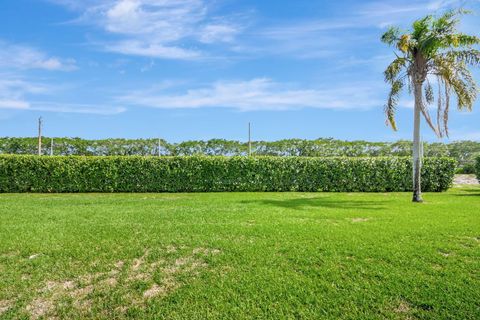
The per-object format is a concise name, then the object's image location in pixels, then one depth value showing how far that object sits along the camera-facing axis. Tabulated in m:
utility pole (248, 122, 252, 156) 26.99
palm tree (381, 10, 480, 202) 13.61
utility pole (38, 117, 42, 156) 27.91
